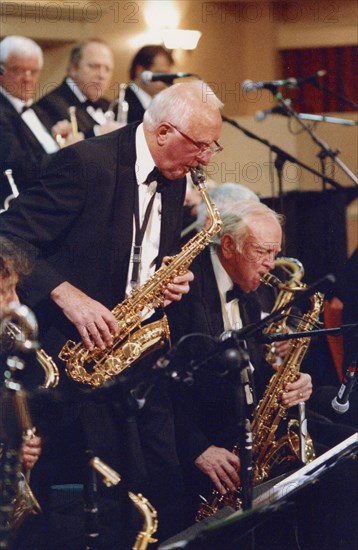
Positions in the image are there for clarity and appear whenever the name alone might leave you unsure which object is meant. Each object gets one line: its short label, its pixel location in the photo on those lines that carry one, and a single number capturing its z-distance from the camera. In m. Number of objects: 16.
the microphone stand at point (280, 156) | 8.59
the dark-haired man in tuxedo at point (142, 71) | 9.88
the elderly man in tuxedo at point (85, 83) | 9.27
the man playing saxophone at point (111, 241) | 5.52
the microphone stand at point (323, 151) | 8.77
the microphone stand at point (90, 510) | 4.46
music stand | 3.65
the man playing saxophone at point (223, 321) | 6.25
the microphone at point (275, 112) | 8.91
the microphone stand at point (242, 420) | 4.47
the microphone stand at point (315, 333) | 4.87
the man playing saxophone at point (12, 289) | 4.91
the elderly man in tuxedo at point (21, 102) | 8.00
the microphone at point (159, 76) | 8.34
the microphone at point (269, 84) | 8.64
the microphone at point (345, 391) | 5.57
